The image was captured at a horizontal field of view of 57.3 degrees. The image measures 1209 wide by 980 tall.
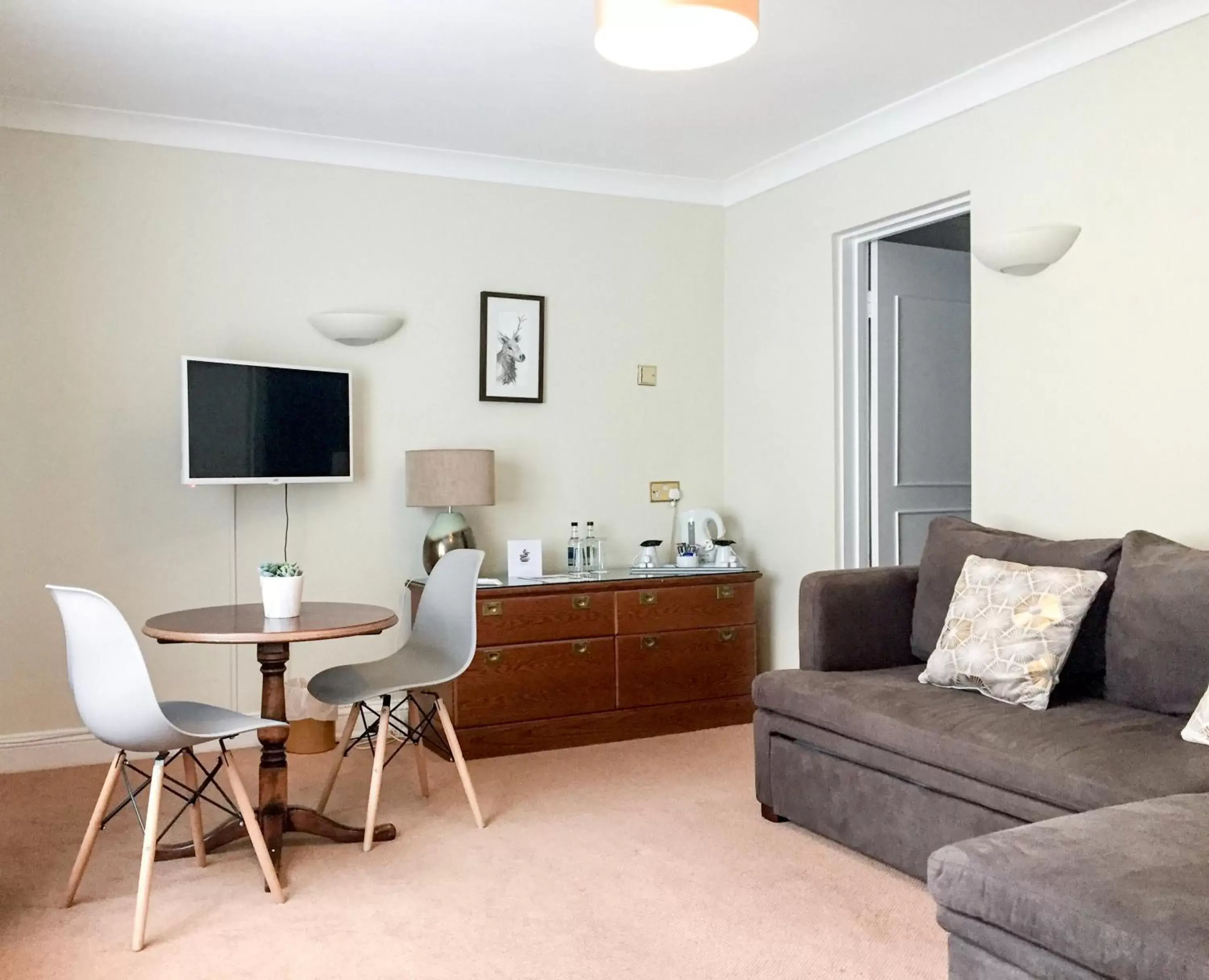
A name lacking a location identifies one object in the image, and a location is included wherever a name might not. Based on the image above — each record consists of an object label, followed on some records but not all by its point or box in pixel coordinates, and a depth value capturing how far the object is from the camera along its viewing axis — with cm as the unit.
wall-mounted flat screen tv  402
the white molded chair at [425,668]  331
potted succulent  312
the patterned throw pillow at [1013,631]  292
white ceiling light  231
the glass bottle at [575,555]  480
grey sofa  181
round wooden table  290
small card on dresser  461
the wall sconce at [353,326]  451
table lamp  440
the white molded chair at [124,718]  263
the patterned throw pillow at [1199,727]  250
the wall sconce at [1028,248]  363
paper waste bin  424
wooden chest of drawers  430
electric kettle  512
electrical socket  527
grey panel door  479
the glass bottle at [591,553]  482
